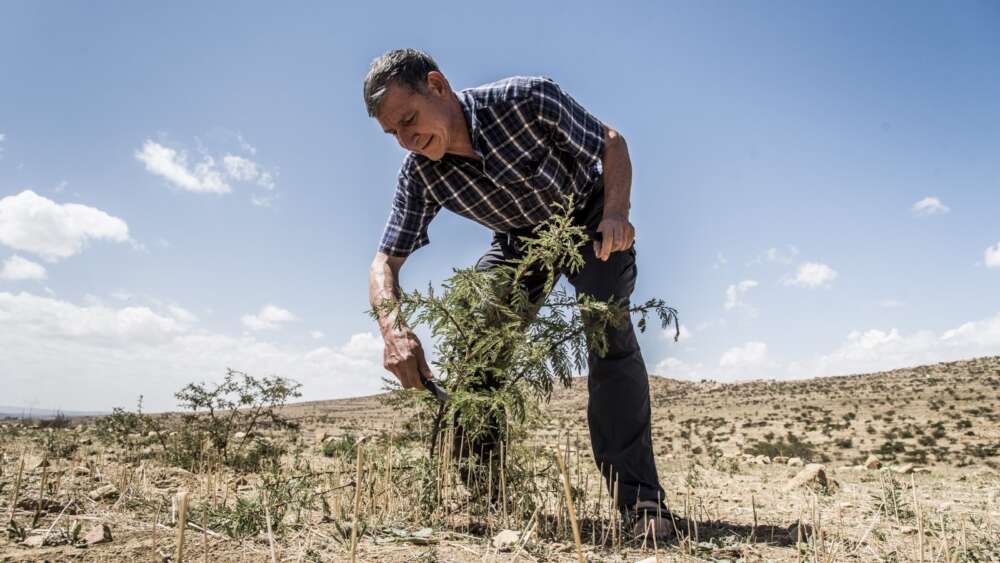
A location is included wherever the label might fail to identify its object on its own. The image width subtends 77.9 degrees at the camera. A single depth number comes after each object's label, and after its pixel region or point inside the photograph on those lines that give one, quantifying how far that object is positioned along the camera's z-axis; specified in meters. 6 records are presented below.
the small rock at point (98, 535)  2.17
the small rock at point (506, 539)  2.24
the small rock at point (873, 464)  10.58
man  2.75
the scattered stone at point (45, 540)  2.14
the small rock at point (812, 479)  5.54
